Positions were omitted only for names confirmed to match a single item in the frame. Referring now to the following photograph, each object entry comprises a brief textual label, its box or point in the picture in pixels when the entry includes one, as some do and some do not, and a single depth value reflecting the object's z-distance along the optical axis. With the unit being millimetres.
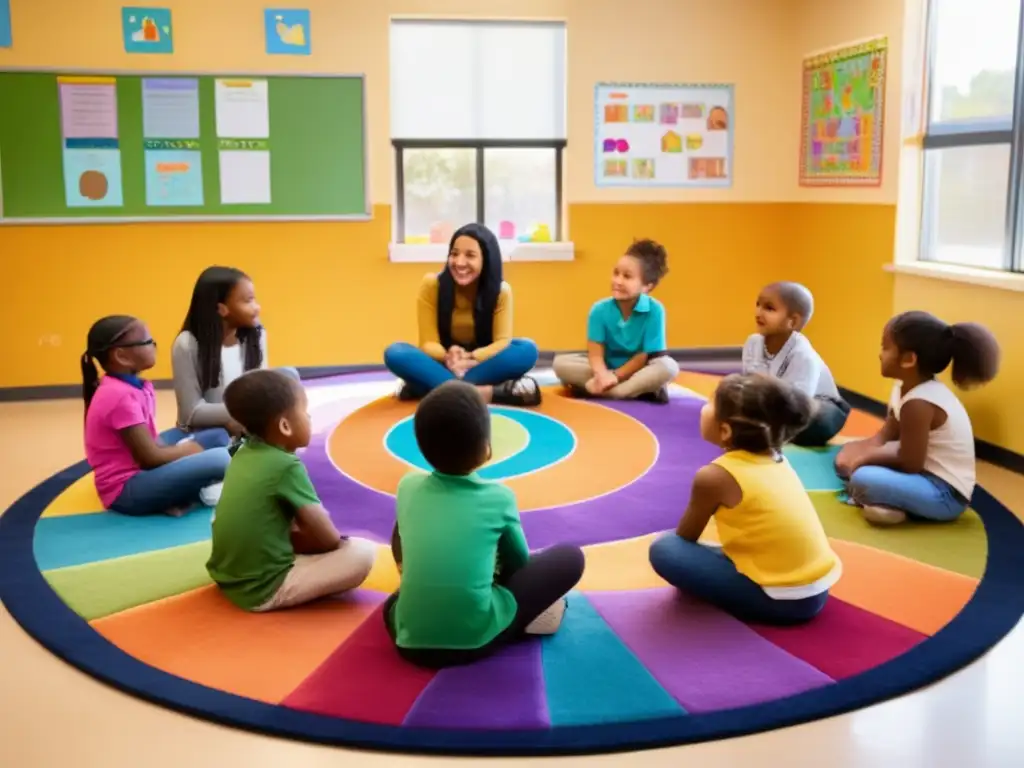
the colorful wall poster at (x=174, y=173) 6711
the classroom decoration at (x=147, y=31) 6566
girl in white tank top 3971
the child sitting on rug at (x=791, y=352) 4961
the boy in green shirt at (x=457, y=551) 2697
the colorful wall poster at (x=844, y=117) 6203
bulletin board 6543
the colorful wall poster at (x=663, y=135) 7324
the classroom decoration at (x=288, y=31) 6746
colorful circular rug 2600
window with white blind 7070
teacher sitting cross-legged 5828
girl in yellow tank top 2973
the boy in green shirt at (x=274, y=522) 3070
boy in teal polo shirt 5988
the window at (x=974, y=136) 5156
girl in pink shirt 3957
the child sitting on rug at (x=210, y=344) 4656
